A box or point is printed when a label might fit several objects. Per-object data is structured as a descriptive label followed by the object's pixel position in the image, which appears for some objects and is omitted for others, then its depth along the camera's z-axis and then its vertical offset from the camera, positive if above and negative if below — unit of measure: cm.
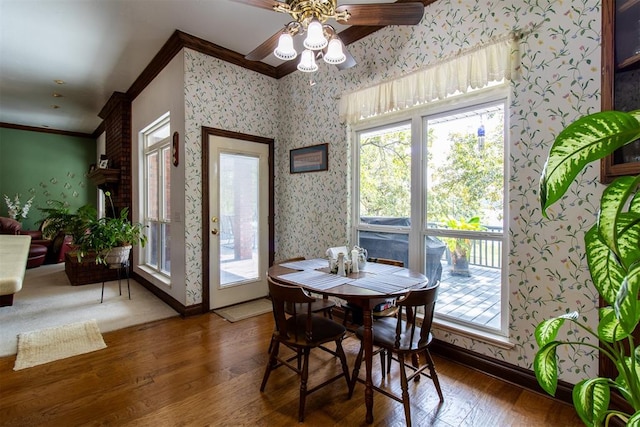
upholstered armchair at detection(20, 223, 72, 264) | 592 -66
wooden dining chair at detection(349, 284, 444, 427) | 163 -77
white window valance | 206 +100
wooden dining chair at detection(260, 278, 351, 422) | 172 -76
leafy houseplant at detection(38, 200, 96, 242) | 381 -14
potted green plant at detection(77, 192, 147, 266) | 369 -36
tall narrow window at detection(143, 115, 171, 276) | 405 +21
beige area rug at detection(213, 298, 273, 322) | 327 -113
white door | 347 -12
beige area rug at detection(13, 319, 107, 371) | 237 -113
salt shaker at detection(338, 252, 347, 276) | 216 -39
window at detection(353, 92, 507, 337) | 226 +6
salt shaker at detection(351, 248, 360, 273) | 222 -38
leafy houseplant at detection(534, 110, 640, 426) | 66 -8
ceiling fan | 167 +110
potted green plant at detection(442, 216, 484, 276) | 239 -30
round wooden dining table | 172 -47
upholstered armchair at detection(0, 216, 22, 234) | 543 -27
